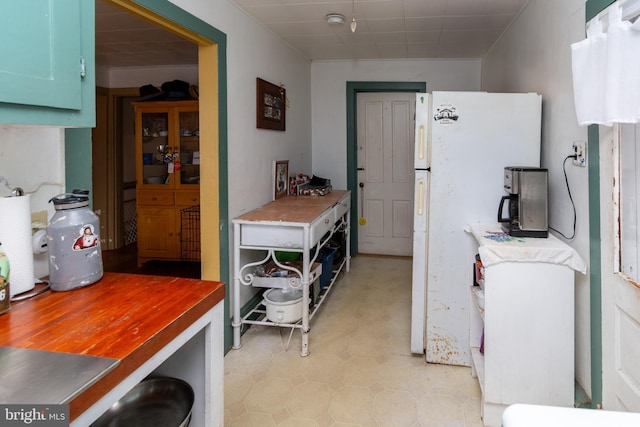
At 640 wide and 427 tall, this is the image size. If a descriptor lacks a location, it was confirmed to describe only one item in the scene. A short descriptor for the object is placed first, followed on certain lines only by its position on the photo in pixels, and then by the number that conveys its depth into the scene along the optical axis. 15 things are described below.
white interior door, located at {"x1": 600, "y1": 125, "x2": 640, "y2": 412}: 1.52
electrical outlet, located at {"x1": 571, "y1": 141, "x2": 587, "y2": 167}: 1.90
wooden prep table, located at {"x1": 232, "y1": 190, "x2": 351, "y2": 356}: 2.55
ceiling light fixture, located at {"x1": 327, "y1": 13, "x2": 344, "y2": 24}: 2.99
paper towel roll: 1.16
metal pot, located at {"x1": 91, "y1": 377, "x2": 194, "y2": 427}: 1.26
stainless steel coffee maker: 2.06
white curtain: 1.37
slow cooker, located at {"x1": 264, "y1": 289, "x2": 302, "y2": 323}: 2.67
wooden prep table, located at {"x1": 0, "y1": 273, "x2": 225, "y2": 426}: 0.88
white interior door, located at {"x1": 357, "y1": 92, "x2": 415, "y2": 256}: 4.81
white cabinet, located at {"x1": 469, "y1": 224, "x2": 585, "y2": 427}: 1.84
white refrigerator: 2.30
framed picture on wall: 3.14
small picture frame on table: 3.50
